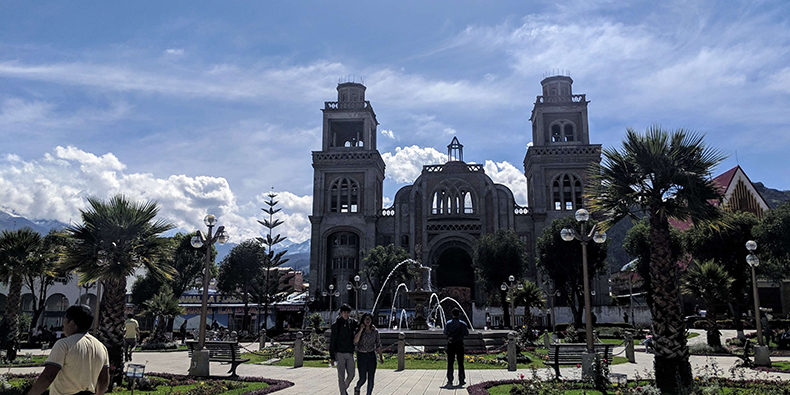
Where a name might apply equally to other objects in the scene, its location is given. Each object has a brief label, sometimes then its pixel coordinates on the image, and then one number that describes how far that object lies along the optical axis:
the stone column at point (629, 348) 20.50
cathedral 62.19
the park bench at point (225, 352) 15.70
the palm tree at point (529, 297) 36.62
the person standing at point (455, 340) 13.00
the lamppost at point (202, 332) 14.62
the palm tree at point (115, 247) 14.62
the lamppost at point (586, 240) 12.66
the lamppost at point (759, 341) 18.00
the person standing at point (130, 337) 23.00
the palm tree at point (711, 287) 25.06
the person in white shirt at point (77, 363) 5.34
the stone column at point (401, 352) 16.50
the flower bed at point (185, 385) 11.95
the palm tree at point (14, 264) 21.25
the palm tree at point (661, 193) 12.50
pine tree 53.84
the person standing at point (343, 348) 10.52
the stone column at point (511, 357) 16.69
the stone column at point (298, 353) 18.56
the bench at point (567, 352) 14.88
